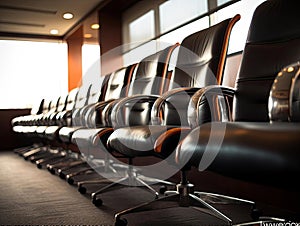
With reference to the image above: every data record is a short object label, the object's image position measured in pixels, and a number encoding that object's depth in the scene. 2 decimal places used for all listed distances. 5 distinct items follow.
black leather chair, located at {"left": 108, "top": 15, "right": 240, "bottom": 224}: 1.64
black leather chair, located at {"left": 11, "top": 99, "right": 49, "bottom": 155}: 5.77
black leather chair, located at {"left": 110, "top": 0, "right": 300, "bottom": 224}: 0.86
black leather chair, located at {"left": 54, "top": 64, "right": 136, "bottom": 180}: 2.86
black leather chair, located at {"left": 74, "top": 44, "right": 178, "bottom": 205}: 2.35
